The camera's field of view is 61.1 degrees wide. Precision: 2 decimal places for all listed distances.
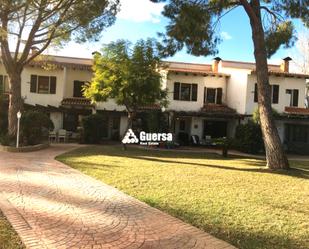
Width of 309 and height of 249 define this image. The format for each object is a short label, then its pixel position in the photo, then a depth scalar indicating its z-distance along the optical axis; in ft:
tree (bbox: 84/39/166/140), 42.99
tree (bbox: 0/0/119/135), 40.67
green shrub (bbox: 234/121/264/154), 54.29
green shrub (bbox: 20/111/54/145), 43.02
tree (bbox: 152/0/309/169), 34.29
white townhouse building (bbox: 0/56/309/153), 61.18
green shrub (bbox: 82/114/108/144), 53.28
